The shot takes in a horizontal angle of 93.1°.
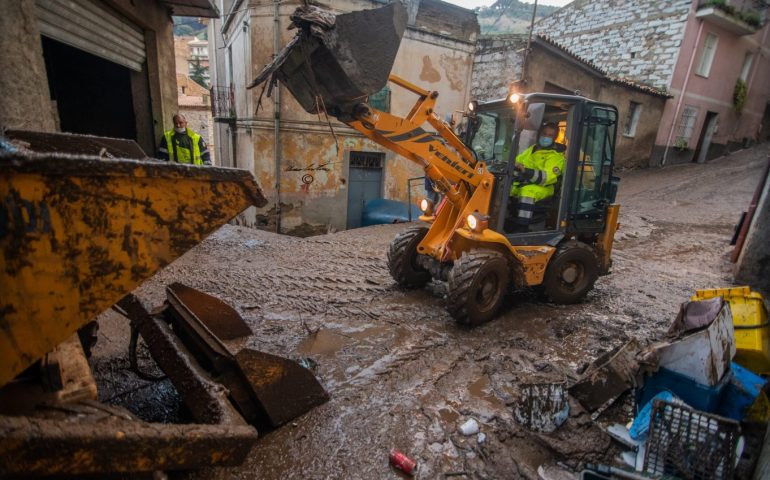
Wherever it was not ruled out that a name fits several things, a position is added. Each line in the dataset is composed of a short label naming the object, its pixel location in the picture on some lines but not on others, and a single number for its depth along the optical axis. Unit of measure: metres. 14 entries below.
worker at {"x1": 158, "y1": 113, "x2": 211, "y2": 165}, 5.71
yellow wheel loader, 2.97
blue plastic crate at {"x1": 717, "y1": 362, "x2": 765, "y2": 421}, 2.37
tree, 28.45
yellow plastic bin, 2.83
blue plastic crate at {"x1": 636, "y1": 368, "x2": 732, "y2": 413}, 2.34
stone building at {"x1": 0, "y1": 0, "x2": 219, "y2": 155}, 2.99
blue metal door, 11.49
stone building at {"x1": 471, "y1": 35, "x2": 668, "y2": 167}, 11.42
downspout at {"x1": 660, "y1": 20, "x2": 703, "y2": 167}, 14.22
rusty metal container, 1.07
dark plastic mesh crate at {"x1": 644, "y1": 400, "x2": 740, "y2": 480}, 1.97
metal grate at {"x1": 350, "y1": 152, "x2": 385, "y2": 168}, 11.39
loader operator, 4.21
